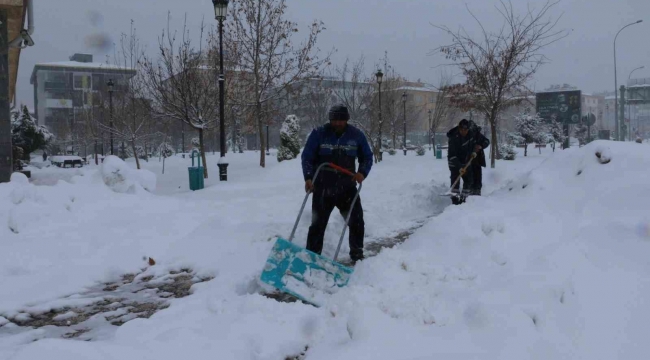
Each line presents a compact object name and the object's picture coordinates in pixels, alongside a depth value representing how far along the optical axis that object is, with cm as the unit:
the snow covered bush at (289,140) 2298
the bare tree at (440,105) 3703
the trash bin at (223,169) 1412
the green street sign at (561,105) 3195
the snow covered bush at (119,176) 860
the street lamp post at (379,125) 2454
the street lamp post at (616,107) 3059
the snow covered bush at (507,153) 2781
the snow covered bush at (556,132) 3763
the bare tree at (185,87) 1841
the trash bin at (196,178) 1387
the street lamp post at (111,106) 2461
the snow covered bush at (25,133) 3091
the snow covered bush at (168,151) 4956
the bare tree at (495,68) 1631
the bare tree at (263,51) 2106
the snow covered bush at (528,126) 3422
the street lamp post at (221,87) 1314
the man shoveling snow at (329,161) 516
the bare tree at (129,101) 2273
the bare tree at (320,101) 3916
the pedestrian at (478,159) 866
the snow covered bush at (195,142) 4969
